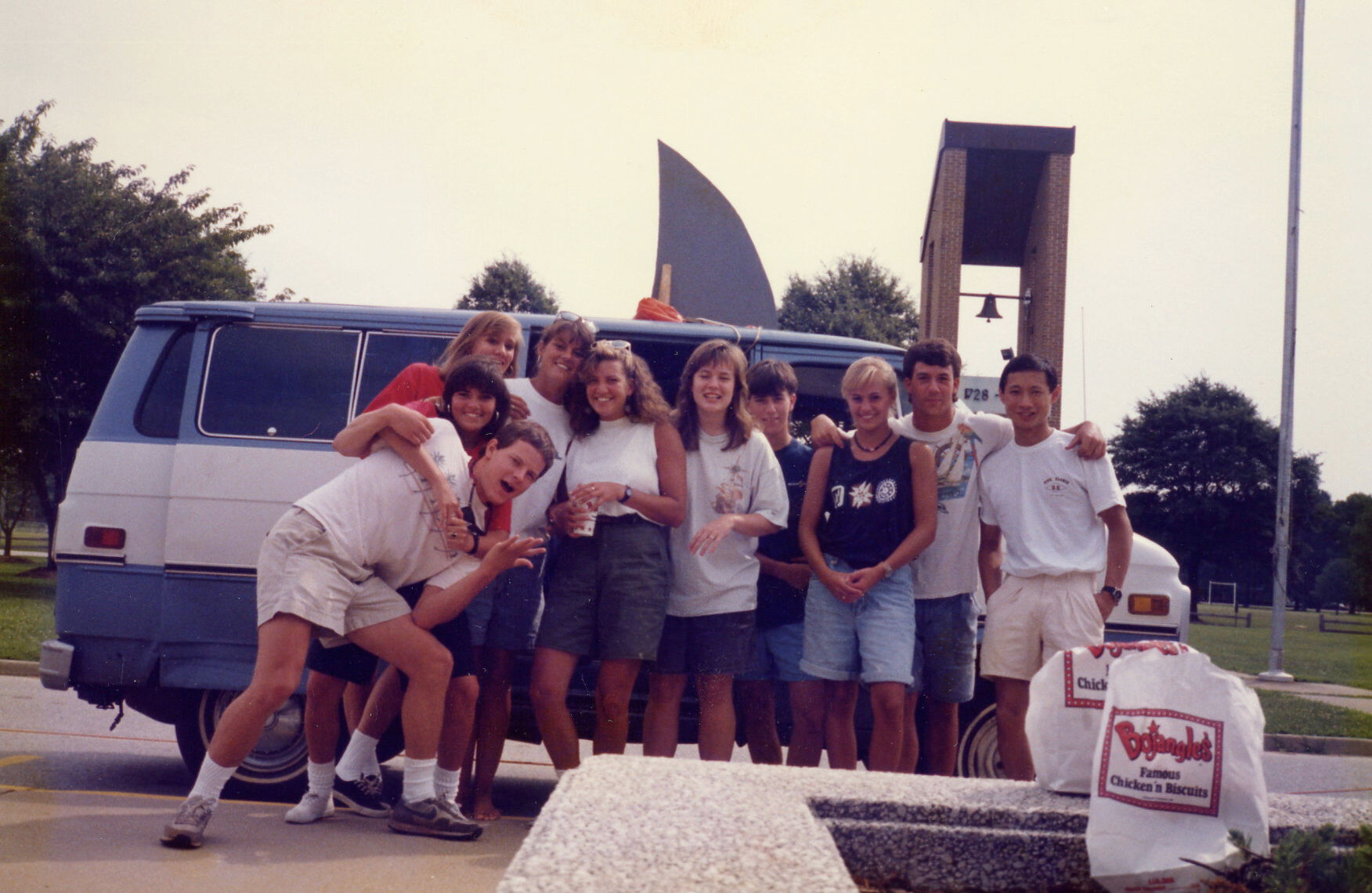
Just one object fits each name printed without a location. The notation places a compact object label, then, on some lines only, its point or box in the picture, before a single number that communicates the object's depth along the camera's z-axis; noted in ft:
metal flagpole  47.44
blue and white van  16.11
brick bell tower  66.28
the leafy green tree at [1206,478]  162.91
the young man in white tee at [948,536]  14.78
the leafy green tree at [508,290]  129.70
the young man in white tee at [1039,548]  14.17
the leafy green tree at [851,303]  139.13
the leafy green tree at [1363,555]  134.62
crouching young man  12.58
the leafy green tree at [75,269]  54.65
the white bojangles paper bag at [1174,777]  7.66
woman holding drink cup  13.89
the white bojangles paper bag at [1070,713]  9.19
